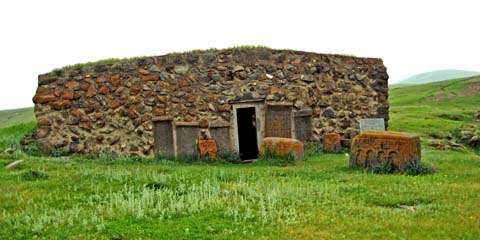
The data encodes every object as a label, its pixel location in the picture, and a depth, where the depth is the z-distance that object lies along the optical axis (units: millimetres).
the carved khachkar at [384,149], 10812
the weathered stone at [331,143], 15698
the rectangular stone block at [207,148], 14391
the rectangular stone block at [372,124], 16500
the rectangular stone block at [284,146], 13352
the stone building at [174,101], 14781
